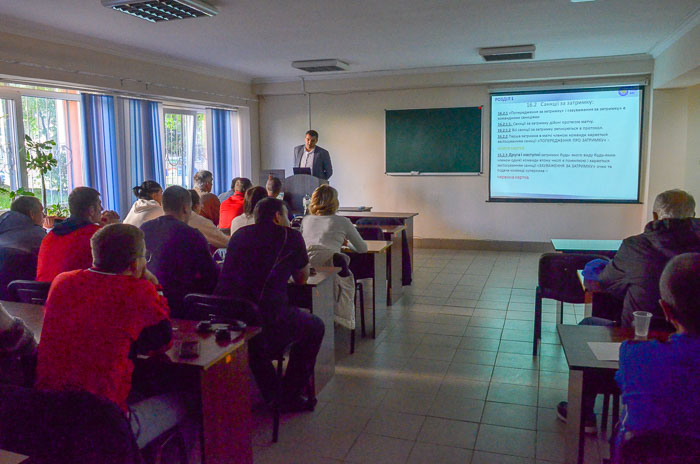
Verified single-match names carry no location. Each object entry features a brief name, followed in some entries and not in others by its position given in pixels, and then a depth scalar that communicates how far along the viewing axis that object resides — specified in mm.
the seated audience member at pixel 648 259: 2541
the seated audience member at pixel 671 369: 1423
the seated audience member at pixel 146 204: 4211
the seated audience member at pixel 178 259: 2918
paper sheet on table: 2014
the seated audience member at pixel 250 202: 4117
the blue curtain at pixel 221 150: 8883
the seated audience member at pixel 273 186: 5328
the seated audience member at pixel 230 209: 5348
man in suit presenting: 7742
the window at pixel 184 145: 8188
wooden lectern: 6414
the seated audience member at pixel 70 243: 3002
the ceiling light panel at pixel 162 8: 4371
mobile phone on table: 2061
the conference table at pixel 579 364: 1962
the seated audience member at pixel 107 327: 1806
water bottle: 6148
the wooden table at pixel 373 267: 4540
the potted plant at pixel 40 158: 5641
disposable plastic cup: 2189
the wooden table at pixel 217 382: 2117
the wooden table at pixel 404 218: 6168
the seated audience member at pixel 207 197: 5473
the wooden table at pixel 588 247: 4094
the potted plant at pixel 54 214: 5457
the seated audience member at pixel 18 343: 1885
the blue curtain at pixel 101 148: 6551
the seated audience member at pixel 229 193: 6068
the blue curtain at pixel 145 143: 7082
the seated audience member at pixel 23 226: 3396
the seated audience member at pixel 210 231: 4160
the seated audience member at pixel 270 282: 2850
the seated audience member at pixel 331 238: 3961
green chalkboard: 8406
